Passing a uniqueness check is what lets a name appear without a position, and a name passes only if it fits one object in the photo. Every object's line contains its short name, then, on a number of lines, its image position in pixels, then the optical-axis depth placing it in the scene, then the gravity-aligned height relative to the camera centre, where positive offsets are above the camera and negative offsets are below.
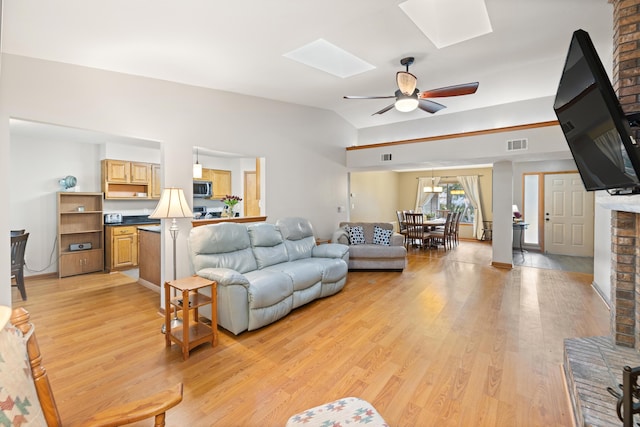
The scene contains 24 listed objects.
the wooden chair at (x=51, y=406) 0.96 -0.68
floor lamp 3.06 +0.00
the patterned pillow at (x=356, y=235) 5.77 -0.56
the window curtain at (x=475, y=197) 9.09 +0.32
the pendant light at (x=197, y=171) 4.94 +0.64
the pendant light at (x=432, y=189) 9.27 +0.58
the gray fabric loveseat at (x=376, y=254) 5.36 -0.86
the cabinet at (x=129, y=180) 5.55 +0.58
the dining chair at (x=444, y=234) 7.54 -0.70
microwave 6.51 +0.43
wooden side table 2.53 -1.01
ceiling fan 3.33 +1.36
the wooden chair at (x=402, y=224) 7.86 -0.45
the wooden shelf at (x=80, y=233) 5.09 -0.44
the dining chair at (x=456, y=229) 8.28 -0.65
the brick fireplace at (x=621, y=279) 1.99 -0.58
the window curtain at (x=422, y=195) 10.04 +0.42
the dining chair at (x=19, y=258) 3.72 -0.63
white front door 6.63 -0.22
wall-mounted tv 1.43 +0.47
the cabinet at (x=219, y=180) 6.96 +0.70
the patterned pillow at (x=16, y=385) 0.82 -0.52
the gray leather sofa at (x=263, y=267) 2.91 -0.74
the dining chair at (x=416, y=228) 7.31 -0.55
